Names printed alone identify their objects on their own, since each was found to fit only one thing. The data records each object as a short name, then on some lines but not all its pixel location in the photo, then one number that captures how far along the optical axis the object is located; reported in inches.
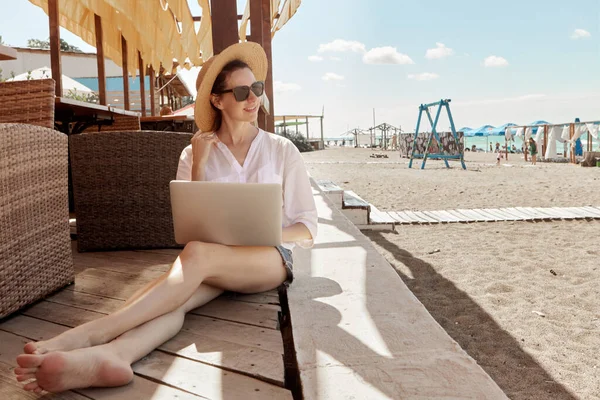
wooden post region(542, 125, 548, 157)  832.4
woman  45.1
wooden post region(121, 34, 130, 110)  278.2
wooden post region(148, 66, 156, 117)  348.4
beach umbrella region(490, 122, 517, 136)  1493.6
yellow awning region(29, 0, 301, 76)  162.6
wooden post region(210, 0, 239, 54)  104.3
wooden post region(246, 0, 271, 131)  161.3
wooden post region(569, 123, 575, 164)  745.6
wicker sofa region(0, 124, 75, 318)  65.7
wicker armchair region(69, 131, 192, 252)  101.7
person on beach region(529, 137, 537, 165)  749.3
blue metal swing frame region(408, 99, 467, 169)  579.2
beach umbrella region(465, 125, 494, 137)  1640.0
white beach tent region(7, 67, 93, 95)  385.5
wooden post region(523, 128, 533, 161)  848.9
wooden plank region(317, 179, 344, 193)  218.2
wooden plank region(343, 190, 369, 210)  212.8
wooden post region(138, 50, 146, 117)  337.6
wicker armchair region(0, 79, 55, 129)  90.9
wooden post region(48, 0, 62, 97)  177.5
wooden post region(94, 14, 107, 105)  226.5
